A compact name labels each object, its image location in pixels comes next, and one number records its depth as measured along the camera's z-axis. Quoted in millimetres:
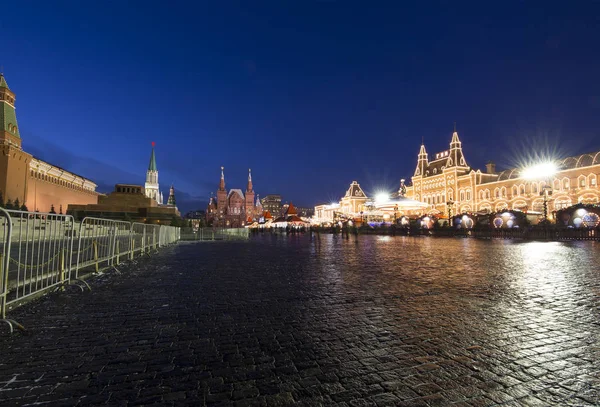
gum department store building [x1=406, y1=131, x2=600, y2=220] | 52156
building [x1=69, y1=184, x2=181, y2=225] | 55344
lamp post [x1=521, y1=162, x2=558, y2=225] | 46556
